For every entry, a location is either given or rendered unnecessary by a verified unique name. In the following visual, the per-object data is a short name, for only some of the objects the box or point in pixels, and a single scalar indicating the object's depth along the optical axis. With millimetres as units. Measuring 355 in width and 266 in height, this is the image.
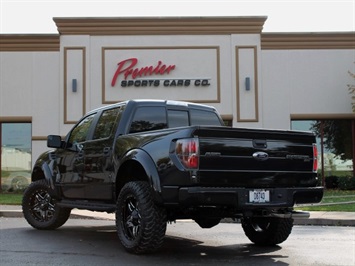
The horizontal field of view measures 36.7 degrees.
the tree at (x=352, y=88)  19469
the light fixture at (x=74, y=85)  19594
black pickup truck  5875
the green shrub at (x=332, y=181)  19688
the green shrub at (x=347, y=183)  19094
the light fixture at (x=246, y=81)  19734
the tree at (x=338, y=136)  20141
